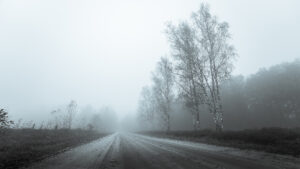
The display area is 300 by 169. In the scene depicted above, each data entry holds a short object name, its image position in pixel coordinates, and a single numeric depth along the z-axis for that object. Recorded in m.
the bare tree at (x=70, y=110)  51.31
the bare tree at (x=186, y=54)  23.17
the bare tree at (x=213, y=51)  20.86
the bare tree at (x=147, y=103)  53.61
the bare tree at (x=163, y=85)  36.03
